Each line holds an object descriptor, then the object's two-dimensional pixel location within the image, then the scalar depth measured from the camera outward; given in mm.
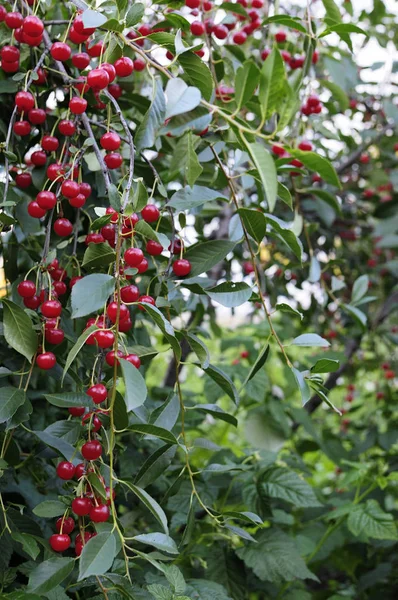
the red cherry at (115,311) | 649
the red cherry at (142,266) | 699
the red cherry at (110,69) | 717
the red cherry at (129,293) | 663
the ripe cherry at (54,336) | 728
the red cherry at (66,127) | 794
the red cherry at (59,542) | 700
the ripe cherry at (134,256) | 655
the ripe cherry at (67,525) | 720
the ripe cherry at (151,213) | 762
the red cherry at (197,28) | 936
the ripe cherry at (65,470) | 707
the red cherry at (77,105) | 751
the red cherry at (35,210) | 780
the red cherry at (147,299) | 674
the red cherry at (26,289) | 740
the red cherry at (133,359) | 673
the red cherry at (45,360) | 712
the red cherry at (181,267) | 783
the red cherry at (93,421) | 698
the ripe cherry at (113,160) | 777
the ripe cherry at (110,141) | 739
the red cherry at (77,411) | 790
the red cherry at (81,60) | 819
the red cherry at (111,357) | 654
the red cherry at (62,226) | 791
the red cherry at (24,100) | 779
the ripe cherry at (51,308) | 698
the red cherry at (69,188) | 729
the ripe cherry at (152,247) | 785
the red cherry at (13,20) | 795
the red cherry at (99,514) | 663
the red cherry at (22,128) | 824
